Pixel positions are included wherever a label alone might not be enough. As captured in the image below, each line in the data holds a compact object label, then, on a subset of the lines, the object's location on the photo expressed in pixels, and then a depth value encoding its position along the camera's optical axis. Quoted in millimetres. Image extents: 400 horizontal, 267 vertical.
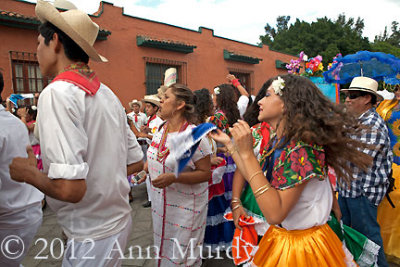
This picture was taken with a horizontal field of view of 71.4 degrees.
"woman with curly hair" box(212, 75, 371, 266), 1460
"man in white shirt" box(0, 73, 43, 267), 1927
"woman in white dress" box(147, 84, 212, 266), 2428
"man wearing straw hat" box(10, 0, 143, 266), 1223
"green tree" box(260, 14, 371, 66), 25578
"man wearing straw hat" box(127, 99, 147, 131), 7820
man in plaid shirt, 2555
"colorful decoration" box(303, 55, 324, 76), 5508
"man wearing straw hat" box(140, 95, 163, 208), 5285
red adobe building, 8234
